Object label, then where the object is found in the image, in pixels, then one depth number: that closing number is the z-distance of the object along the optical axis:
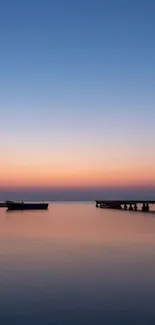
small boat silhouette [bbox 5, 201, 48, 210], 123.49
